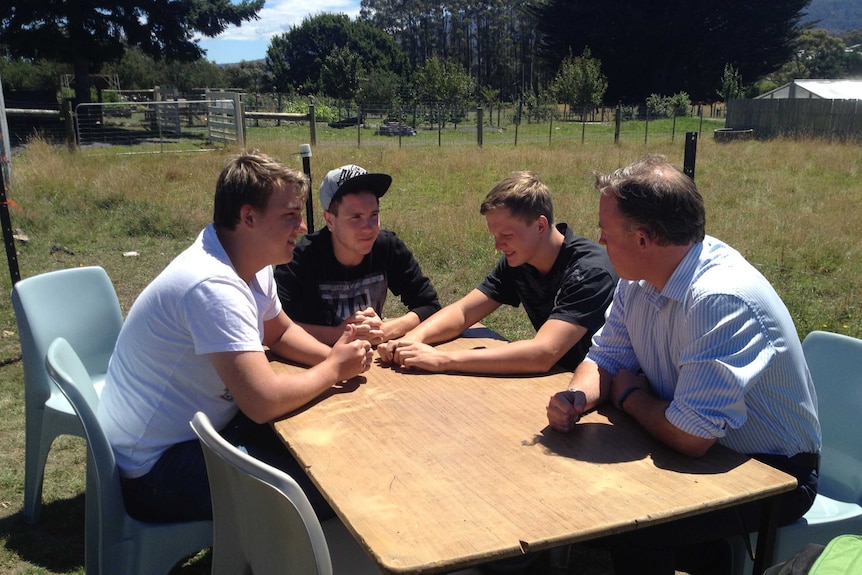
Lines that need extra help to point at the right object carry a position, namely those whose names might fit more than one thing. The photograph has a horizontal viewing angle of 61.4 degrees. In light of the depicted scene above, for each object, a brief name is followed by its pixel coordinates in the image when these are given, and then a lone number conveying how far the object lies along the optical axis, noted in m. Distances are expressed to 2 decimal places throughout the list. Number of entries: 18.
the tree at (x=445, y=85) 40.06
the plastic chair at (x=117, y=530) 2.09
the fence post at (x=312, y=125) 20.22
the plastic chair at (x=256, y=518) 1.44
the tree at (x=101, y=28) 29.66
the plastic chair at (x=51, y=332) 2.93
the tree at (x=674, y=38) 50.03
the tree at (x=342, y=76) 52.62
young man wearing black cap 3.04
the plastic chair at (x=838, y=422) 2.27
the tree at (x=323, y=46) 78.69
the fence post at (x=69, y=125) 15.36
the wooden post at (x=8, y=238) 5.21
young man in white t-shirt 2.06
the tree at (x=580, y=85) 38.06
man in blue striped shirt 1.81
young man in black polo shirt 2.52
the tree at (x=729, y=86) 39.75
